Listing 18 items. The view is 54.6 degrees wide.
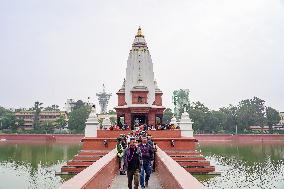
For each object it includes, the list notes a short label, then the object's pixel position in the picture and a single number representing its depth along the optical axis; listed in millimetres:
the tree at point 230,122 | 56702
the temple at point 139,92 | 22437
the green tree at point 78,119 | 56602
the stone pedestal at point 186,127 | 20264
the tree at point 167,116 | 64013
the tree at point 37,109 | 66429
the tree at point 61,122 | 62008
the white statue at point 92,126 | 17955
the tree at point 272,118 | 61426
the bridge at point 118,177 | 4781
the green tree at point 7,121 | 58806
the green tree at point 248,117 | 57059
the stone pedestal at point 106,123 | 24974
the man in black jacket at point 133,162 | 6935
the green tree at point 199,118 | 53649
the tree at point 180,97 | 68783
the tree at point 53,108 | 77562
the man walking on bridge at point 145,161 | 8105
